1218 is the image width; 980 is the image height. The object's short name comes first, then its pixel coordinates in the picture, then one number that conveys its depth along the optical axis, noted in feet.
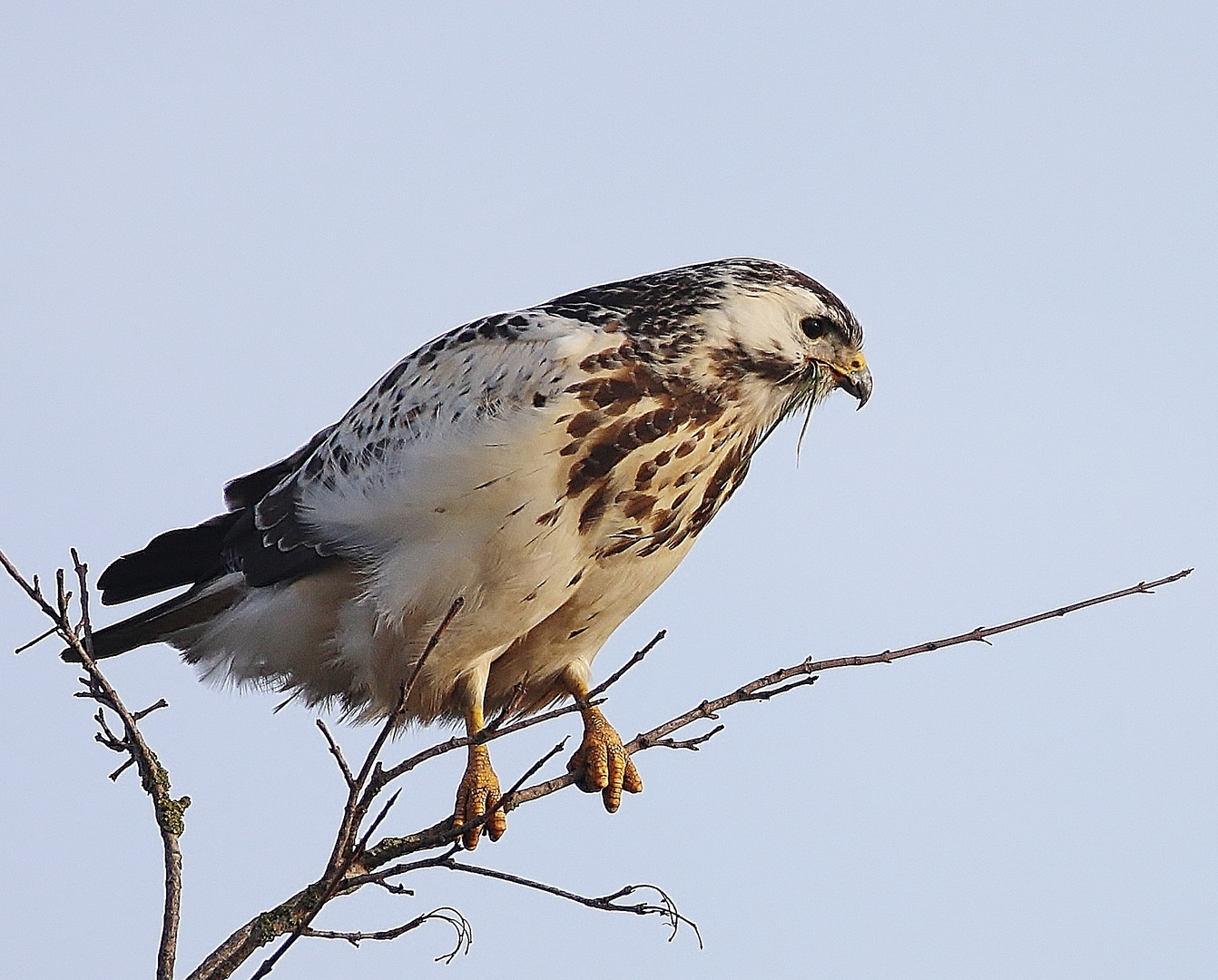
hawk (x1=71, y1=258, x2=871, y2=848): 30.86
